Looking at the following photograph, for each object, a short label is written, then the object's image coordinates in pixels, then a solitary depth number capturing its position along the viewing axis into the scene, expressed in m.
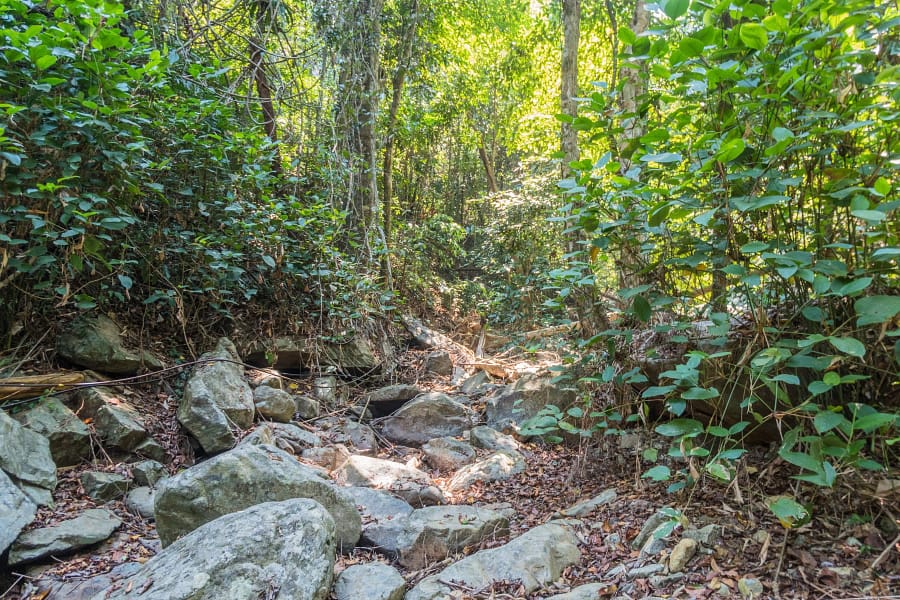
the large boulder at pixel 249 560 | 1.77
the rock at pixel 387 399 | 5.05
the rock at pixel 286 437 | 3.67
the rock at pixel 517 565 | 2.15
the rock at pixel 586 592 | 1.91
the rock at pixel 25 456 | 2.54
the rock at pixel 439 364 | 6.16
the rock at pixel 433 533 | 2.60
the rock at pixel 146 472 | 3.06
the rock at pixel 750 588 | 1.66
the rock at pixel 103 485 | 2.82
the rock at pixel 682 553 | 1.88
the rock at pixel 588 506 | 2.66
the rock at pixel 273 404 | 4.19
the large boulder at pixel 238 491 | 2.40
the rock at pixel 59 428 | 2.90
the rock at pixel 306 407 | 4.61
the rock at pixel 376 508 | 2.86
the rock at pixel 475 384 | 5.71
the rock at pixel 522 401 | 4.41
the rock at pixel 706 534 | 1.96
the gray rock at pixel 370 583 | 2.13
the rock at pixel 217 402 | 3.47
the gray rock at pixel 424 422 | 4.72
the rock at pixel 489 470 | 3.67
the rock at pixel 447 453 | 4.14
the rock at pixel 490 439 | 4.30
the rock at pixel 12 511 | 2.19
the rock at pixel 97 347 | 3.44
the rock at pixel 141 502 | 2.82
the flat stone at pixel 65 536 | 2.25
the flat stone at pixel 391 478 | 3.34
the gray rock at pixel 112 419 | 3.16
